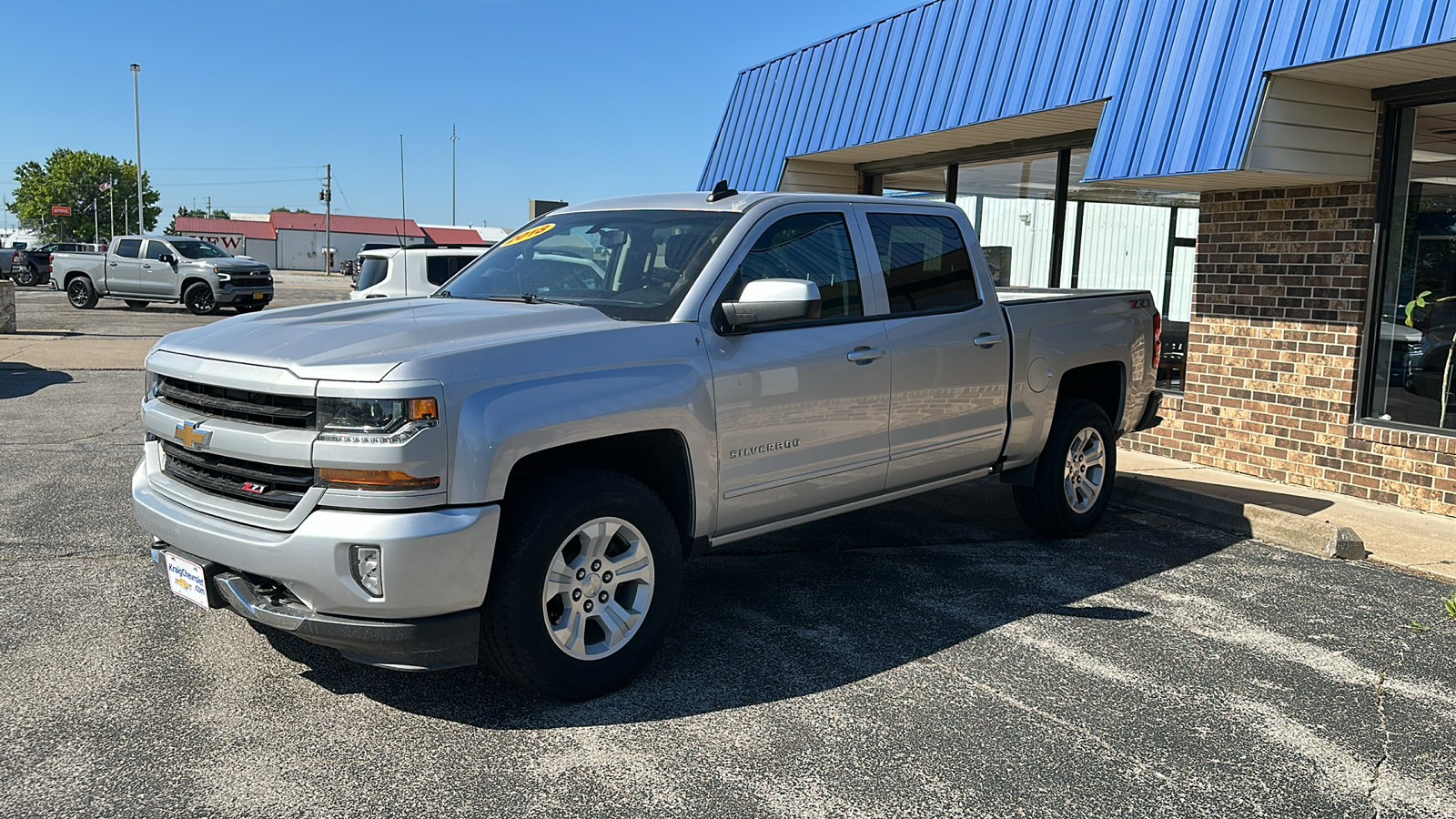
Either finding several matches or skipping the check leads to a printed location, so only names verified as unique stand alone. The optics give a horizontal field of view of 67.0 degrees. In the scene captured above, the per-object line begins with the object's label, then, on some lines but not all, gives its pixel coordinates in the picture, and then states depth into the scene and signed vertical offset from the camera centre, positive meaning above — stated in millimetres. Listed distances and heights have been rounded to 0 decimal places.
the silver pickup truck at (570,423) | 3637 -591
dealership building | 7562 +779
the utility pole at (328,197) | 74438 +4330
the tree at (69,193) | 104625 +5758
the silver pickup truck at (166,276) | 27141 -503
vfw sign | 85125 +1232
